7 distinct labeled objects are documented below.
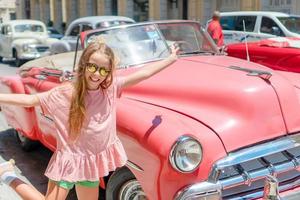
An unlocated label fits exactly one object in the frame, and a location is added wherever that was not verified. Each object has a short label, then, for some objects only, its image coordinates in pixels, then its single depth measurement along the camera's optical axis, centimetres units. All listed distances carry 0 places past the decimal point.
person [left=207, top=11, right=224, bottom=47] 1111
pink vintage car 299
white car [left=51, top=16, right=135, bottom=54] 1305
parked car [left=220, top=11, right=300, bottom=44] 1315
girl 282
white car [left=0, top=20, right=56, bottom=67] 1683
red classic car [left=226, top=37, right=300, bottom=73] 580
